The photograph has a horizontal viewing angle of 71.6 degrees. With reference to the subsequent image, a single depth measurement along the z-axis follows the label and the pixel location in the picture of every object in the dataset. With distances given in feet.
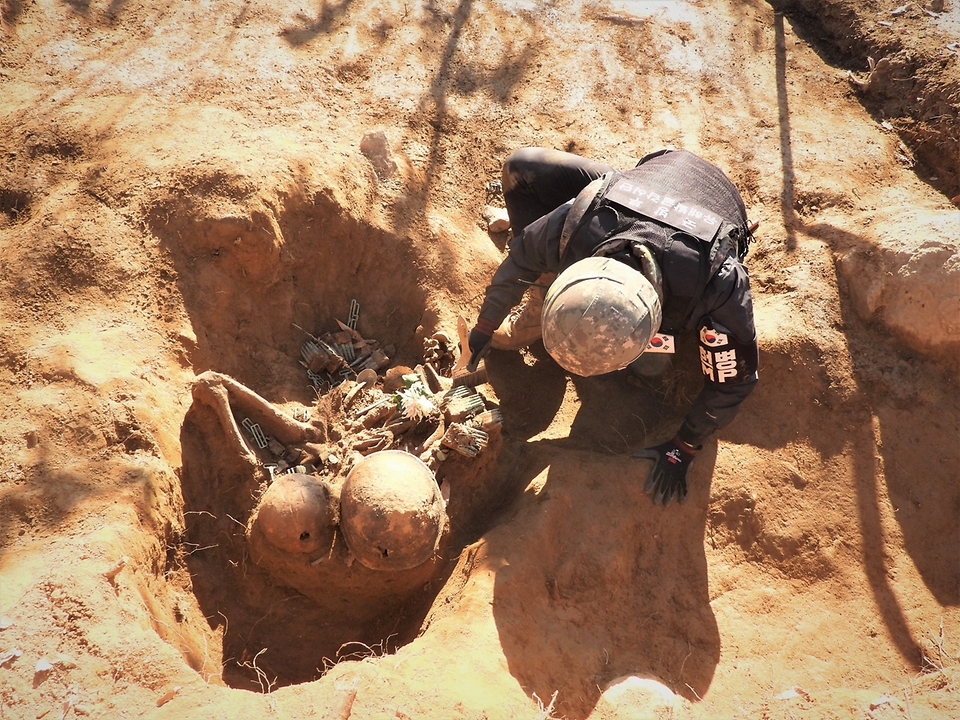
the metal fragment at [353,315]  15.49
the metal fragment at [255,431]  13.05
